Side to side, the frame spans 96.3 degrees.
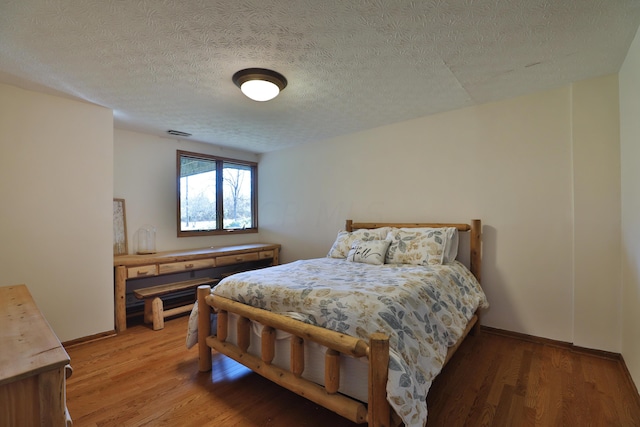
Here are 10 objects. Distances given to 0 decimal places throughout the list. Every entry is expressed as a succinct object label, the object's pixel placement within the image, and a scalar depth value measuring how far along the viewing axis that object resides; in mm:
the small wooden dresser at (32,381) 824
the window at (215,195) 3984
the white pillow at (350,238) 3060
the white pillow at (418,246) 2576
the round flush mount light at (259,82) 2049
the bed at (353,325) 1290
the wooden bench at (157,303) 2971
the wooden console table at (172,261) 2904
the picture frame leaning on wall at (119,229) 3322
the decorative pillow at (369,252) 2705
